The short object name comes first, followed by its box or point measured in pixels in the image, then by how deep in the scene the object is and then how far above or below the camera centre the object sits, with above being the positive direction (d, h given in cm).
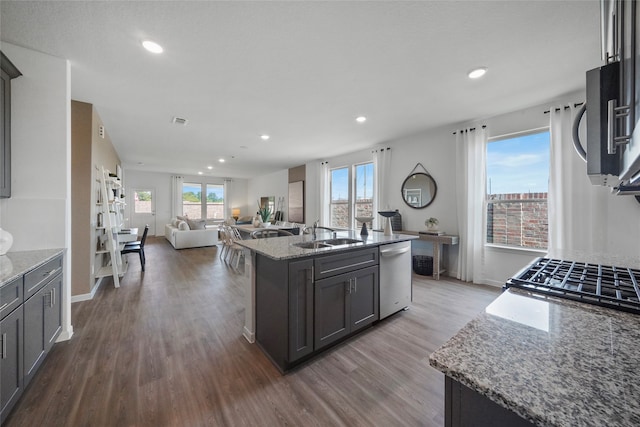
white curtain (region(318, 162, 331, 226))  659 +48
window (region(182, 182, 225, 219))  993 +53
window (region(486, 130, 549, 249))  329 +36
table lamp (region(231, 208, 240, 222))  1086 +3
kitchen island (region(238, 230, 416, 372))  177 -66
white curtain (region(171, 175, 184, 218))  951 +72
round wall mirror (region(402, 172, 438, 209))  438 +46
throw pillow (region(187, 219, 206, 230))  711 -33
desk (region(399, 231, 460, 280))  383 -44
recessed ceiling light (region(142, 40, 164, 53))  199 +140
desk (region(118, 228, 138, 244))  462 -47
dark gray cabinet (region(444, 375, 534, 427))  49 -42
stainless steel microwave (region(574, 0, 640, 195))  52 +29
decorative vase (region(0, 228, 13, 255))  182 -22
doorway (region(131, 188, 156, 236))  897 +10
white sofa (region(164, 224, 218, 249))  667 -71
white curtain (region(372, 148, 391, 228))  502 +72
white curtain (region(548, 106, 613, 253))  275 +20
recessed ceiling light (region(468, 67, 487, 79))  239 +144
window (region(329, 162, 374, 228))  565 +50
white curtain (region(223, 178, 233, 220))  1080 +76
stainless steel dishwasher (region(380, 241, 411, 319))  246 -68
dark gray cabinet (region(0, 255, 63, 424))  131 -73
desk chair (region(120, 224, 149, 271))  434 -67
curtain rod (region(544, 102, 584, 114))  284 +130
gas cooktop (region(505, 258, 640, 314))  84 -28
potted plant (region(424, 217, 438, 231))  413 -17
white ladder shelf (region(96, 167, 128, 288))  357 -17
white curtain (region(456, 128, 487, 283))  370 +29
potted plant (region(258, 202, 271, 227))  731 -12
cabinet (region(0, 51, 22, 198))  186 +71
